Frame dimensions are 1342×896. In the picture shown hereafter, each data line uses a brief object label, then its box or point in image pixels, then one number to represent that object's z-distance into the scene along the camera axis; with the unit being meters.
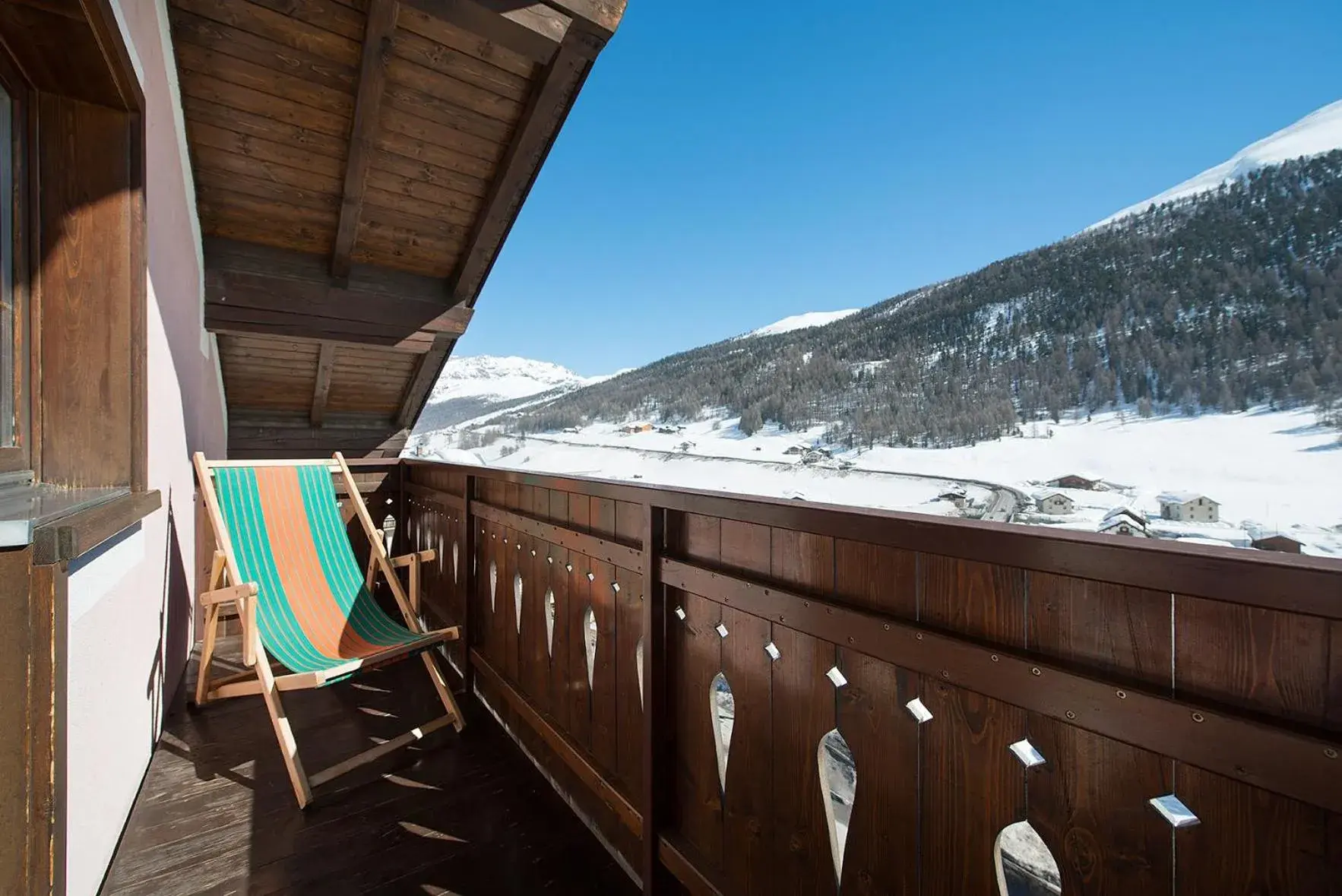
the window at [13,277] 1.36
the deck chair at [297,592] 1.99
